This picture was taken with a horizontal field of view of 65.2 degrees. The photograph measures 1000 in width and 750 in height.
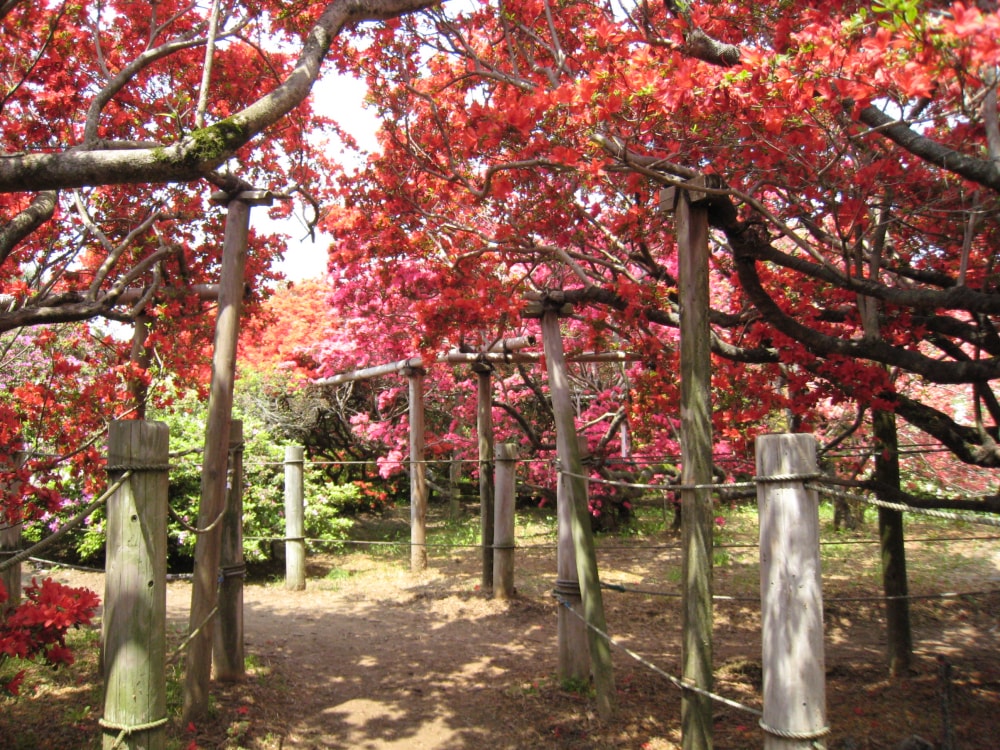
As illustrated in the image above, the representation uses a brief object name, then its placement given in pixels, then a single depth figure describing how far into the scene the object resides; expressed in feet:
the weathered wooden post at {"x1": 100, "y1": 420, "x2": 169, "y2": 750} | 8.12
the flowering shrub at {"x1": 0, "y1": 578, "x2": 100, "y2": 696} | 8.38
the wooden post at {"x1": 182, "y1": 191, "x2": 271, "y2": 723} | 12.87
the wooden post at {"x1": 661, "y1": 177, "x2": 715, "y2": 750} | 10.82
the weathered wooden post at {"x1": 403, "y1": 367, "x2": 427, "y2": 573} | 28.32
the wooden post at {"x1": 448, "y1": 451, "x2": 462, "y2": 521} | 39.29
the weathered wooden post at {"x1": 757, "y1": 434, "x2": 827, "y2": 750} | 7.15
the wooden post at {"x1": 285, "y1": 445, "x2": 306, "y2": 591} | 26.09
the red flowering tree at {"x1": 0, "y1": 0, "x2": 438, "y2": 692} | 10.06
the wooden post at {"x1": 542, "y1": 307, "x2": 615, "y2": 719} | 14.25
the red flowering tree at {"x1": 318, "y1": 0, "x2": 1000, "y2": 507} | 10.14
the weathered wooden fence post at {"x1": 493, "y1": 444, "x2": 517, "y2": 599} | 23.44
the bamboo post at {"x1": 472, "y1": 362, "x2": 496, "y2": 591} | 25.43
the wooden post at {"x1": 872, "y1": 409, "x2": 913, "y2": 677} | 16.47
